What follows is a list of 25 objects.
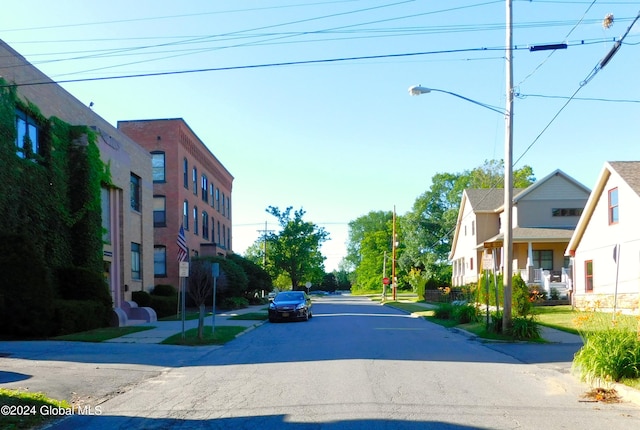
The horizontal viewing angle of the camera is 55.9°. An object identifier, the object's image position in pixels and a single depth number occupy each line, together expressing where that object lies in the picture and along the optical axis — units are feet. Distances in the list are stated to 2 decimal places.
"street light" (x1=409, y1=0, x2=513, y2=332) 57.57
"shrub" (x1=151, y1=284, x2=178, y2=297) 108.37
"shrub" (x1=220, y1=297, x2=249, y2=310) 129.49
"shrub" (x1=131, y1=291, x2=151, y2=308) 93.20
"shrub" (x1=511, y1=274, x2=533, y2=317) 70.03
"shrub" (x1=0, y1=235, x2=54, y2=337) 56.18
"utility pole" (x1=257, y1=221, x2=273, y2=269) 228.35
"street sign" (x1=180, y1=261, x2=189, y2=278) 57.00
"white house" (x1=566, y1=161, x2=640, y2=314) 83.10
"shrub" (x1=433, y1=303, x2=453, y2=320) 89.45
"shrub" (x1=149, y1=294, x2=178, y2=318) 96.60
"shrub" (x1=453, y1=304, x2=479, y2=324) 76.33
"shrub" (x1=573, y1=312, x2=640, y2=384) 30.99
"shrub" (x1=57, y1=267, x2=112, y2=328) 69.91
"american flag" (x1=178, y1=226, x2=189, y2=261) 63.31
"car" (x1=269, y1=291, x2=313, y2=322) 88.38
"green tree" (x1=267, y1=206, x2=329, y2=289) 219.41
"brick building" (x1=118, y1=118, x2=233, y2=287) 131.44
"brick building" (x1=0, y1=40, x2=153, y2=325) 67.89
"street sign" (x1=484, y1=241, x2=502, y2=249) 124.98
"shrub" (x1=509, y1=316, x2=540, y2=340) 56.49
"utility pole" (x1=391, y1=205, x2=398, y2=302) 180.18
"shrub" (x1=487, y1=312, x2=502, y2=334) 60.29
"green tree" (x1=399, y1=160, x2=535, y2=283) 230.07
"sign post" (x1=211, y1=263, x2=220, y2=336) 66.50
